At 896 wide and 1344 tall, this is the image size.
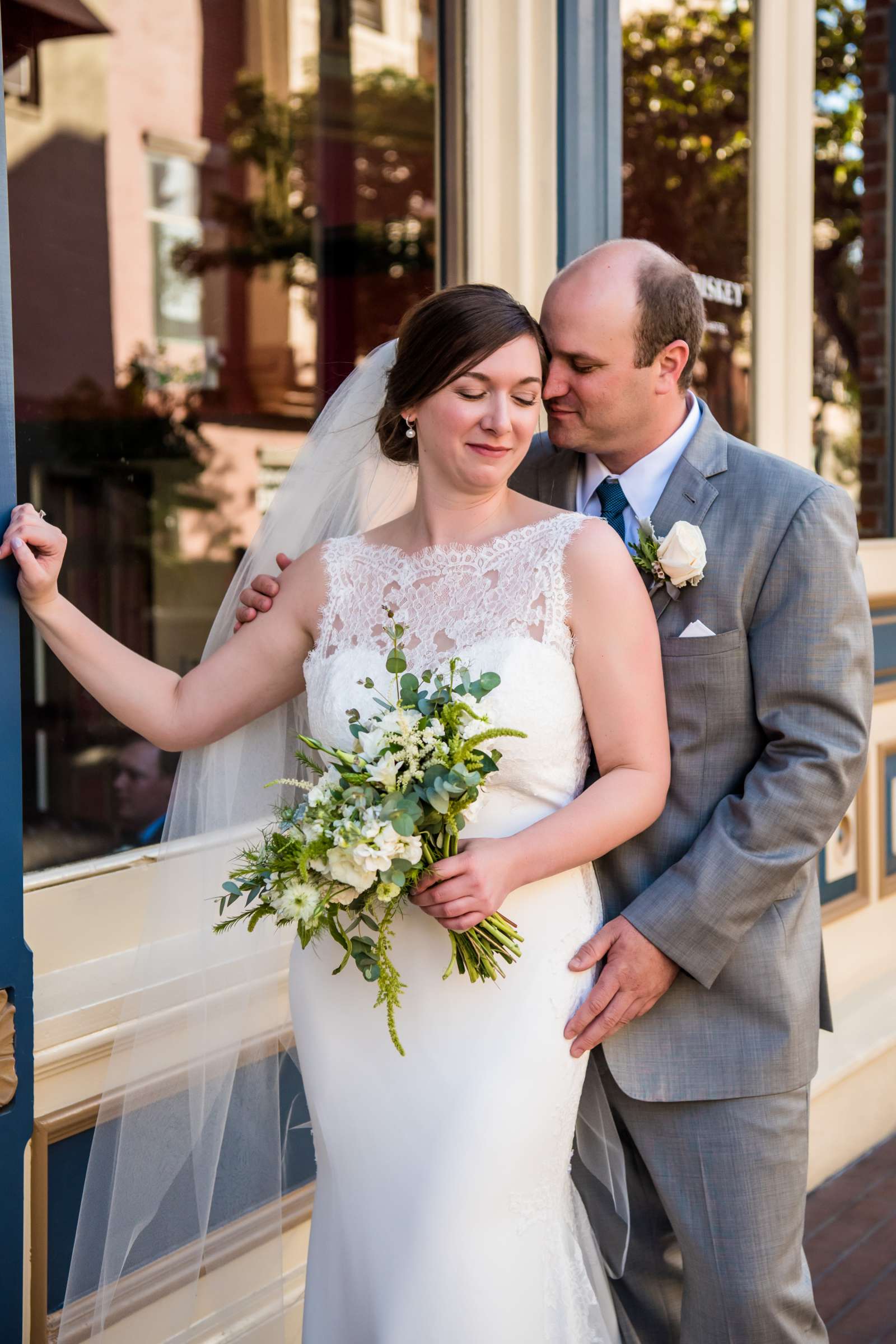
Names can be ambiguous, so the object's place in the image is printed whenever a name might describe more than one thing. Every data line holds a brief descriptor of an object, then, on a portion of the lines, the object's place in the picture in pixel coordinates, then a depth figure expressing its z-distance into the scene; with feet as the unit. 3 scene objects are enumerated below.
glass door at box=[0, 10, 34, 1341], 5.86
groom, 6.95
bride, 6.59
